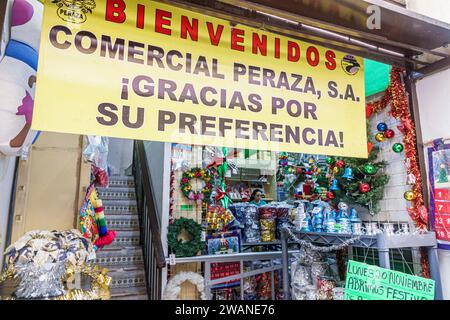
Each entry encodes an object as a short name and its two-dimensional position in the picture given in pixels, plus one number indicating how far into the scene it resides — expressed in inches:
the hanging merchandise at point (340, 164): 100.2
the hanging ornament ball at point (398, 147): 87.4
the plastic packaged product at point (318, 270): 103.9
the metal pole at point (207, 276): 131.0
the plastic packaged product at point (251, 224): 153.6
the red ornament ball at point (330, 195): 106.9
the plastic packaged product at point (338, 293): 89.7
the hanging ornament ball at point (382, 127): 93.7
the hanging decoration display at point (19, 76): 49.1
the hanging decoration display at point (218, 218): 144.8
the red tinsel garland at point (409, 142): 80.0
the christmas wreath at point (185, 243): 128.1
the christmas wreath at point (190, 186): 143.7
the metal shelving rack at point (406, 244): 74.9
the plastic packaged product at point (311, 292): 101.7
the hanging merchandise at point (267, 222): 156.7
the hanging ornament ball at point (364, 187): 94.7
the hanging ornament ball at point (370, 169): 93.8
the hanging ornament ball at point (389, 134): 92.0
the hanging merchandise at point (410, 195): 81.9
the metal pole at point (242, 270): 142.0
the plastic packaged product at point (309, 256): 107.1
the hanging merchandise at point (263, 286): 154.2
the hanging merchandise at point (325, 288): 96.8
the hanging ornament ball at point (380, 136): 94.1
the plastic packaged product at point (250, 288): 149.7
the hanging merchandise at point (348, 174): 98.1
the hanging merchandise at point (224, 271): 137.8
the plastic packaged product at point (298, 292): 106.9
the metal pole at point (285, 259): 120.9
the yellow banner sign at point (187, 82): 51.4
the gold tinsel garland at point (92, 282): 52.7
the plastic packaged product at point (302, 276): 108.3
